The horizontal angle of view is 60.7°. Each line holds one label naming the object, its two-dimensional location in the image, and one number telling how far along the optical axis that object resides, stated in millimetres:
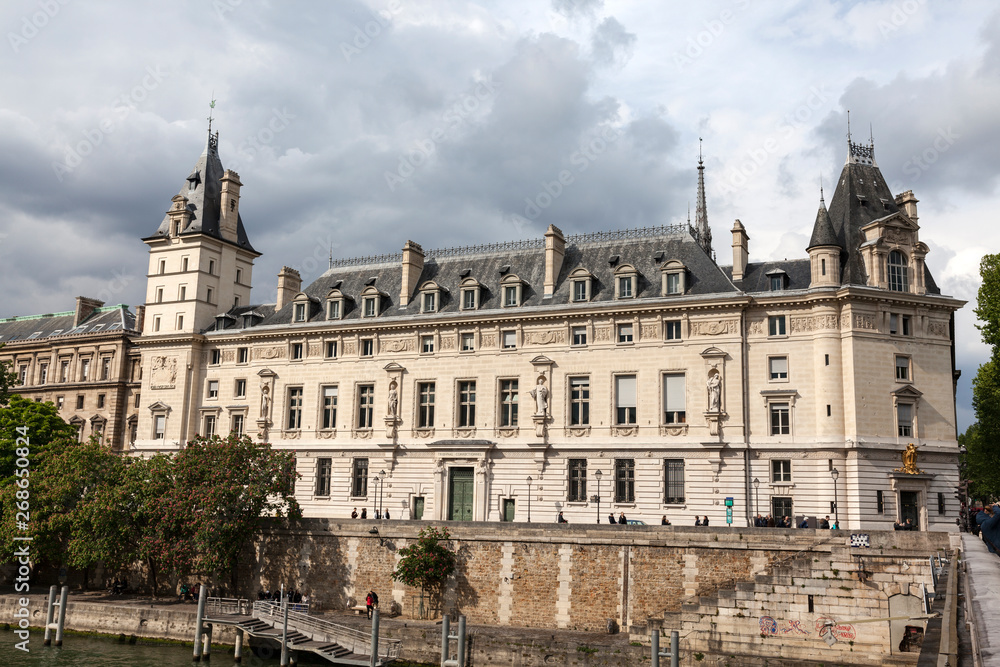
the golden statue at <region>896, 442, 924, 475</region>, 39688
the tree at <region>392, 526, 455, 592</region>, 36250
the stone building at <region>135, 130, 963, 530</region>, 40719
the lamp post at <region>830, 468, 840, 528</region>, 39250
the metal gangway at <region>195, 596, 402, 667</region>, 32906
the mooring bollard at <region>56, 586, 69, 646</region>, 36759
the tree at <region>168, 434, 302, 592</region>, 38719
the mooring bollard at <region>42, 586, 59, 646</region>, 37094
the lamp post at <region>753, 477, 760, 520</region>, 40594
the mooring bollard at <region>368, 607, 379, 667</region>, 31936
